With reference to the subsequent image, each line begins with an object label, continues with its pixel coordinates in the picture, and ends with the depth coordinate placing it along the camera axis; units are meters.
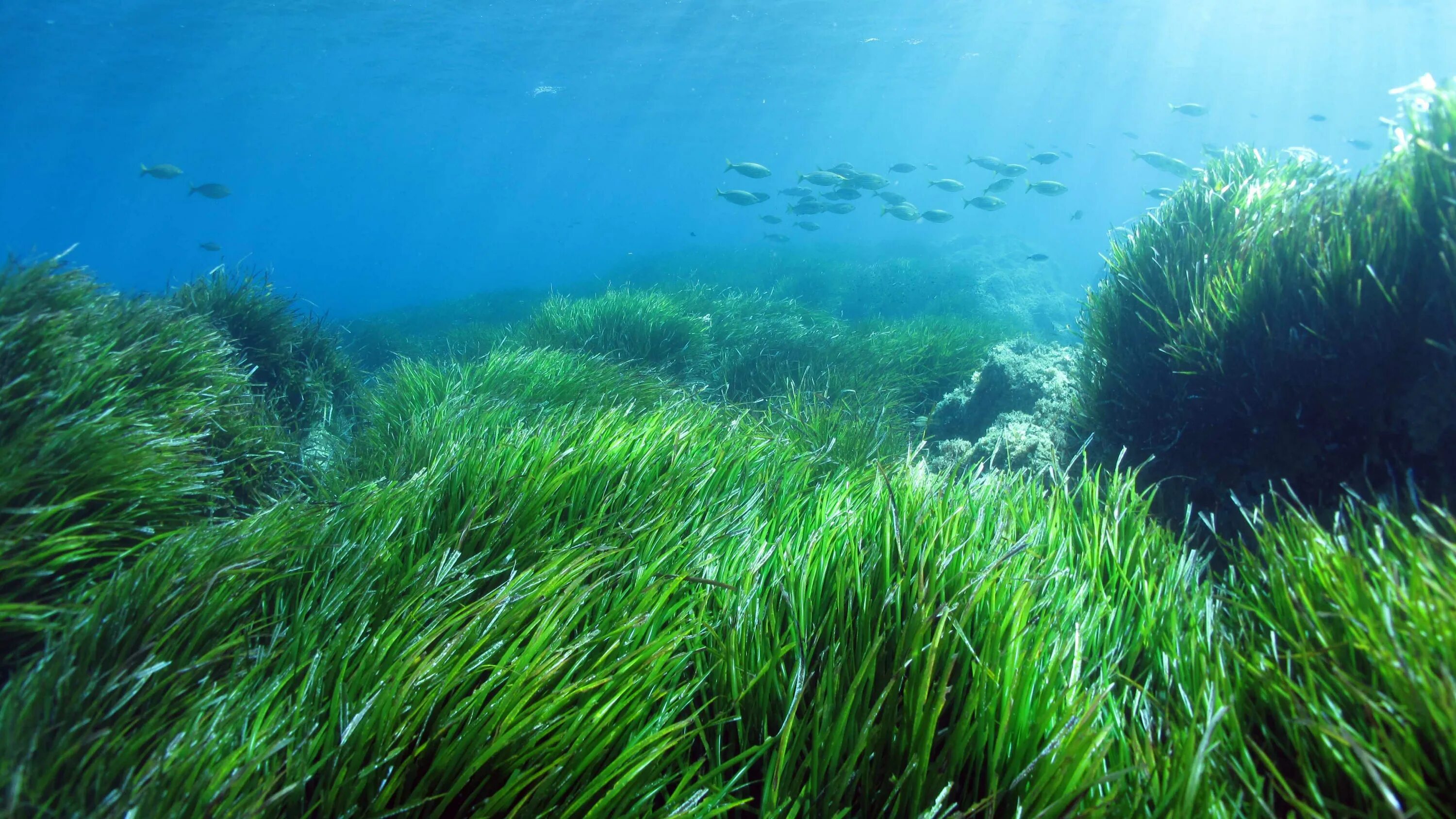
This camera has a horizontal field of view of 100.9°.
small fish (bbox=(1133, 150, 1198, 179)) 13.70
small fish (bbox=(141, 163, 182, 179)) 17.00
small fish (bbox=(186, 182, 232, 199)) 18.13
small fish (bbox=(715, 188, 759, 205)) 16.69
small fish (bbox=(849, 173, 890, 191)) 16.48
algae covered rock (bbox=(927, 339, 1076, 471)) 4.64
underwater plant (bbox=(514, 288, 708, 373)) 7.27
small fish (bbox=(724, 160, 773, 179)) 17.78
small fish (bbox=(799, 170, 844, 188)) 16.73
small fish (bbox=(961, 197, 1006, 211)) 16.80
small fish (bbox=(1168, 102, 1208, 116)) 18.28
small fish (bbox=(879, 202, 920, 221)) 16.86
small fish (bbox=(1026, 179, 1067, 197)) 16.94
